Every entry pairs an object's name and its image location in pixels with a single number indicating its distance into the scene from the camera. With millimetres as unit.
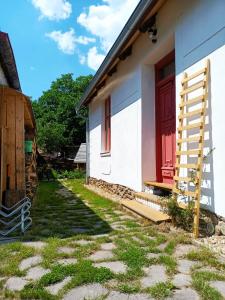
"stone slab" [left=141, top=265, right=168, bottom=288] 1739
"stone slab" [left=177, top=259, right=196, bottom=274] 1922
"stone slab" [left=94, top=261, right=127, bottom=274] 1922
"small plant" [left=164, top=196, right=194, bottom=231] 2707
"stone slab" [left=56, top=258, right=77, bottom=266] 2043
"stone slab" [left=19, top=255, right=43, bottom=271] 1992
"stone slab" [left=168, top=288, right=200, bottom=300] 1551
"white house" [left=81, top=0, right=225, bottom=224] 2653
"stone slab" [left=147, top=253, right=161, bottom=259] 2176
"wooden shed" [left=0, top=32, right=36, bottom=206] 3630
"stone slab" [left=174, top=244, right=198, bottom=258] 2229
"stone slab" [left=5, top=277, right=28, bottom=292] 1683
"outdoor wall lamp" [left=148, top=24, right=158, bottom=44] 3792
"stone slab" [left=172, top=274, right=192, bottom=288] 1706
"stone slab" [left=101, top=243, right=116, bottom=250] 2376
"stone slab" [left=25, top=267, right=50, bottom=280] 1830
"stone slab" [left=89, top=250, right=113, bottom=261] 2155
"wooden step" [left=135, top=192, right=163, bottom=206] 3450
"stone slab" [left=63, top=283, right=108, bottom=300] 1572
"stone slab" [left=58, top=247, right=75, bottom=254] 2271
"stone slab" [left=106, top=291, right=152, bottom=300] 1562
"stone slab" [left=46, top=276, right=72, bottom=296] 1636
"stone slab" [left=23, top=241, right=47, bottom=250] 2403
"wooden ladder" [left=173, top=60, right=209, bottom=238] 2695
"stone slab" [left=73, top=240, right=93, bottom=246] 2486
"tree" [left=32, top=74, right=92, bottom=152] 13463
